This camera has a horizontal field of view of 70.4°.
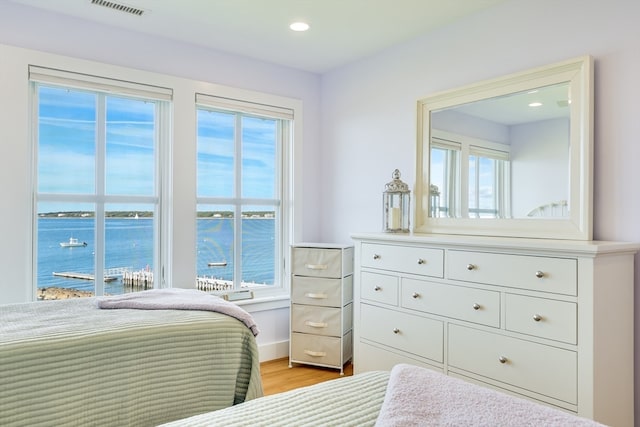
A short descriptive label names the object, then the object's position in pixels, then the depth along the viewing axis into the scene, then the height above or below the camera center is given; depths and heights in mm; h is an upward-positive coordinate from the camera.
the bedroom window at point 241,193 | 3611 +153
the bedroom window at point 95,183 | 2965 +190
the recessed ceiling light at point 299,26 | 3049 +1270
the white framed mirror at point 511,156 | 2324 +339
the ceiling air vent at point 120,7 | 2752 +1266
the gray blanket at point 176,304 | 2227 -464
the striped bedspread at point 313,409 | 1118 -521
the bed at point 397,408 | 1060 -483
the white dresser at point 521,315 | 1946 -501
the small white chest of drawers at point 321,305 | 3492 -724
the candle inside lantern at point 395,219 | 3212 -44
